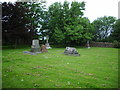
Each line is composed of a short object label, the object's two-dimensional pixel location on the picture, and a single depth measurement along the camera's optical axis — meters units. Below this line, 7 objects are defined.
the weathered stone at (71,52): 11.55
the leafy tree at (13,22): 16.34
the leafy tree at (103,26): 40.70
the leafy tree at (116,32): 31.98
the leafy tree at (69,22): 21.94
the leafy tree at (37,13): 23.90
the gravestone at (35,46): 13.03
